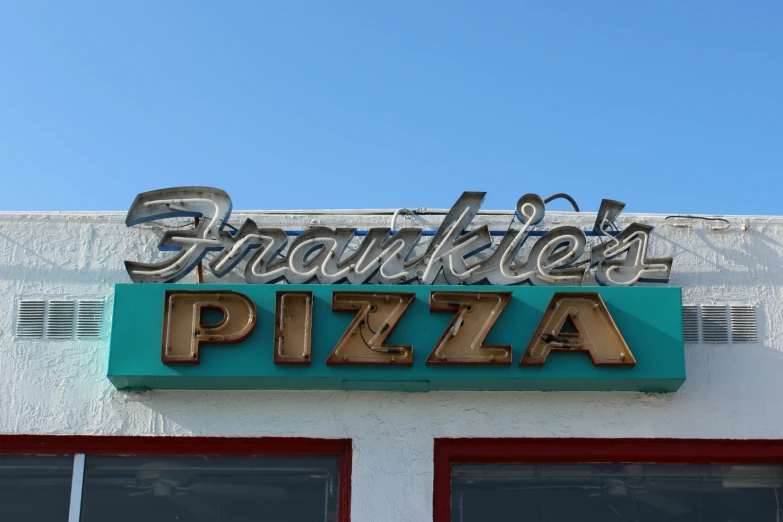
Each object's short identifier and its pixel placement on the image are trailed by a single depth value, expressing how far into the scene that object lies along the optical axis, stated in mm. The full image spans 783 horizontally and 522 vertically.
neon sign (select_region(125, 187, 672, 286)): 8945
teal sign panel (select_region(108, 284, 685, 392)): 8477
